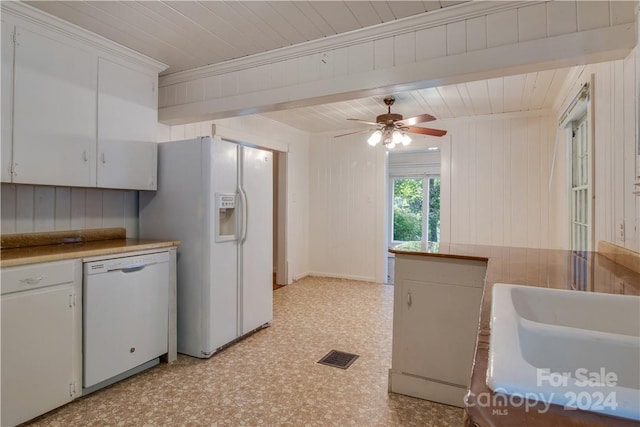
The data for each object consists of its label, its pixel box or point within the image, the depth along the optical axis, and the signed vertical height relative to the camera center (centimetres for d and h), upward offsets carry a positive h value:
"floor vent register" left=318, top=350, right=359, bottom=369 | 249 -113
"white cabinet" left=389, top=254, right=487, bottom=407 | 194 -68
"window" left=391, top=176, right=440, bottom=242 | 729 +10
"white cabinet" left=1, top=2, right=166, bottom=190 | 198 +73
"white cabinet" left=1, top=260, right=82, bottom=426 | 170 -69
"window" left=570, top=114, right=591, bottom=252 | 271 +25
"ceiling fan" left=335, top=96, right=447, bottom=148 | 340 +88
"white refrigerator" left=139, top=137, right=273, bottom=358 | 261 -14
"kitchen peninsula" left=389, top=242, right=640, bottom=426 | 45 -24
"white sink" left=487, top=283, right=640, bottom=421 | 47 -26
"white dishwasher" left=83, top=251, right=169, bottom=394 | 204 -69
